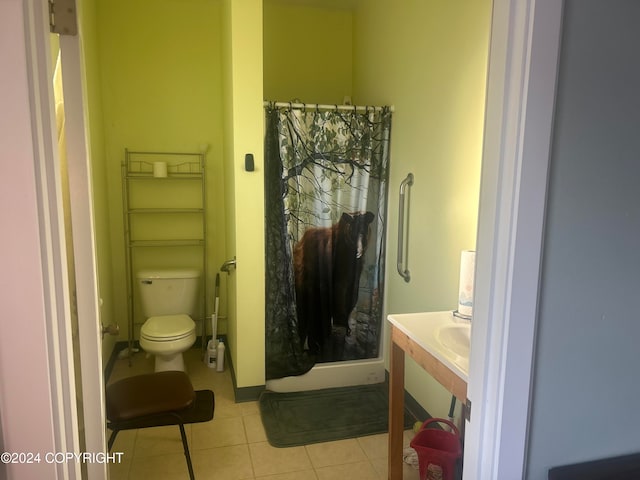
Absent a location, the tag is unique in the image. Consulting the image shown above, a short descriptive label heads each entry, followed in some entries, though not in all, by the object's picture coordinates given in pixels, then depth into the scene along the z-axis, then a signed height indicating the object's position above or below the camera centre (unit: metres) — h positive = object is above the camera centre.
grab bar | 2.78 -0.39
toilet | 3.10 -1.08
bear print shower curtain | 2.91 -0.39
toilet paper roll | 3.47 +0.01
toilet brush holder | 3.51 -1.40
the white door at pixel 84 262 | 1.24 -0.26
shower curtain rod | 2.82 +0.42
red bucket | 1.88 -1.18
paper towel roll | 1.98 -0.47
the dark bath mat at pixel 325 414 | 2.60 -1.49
